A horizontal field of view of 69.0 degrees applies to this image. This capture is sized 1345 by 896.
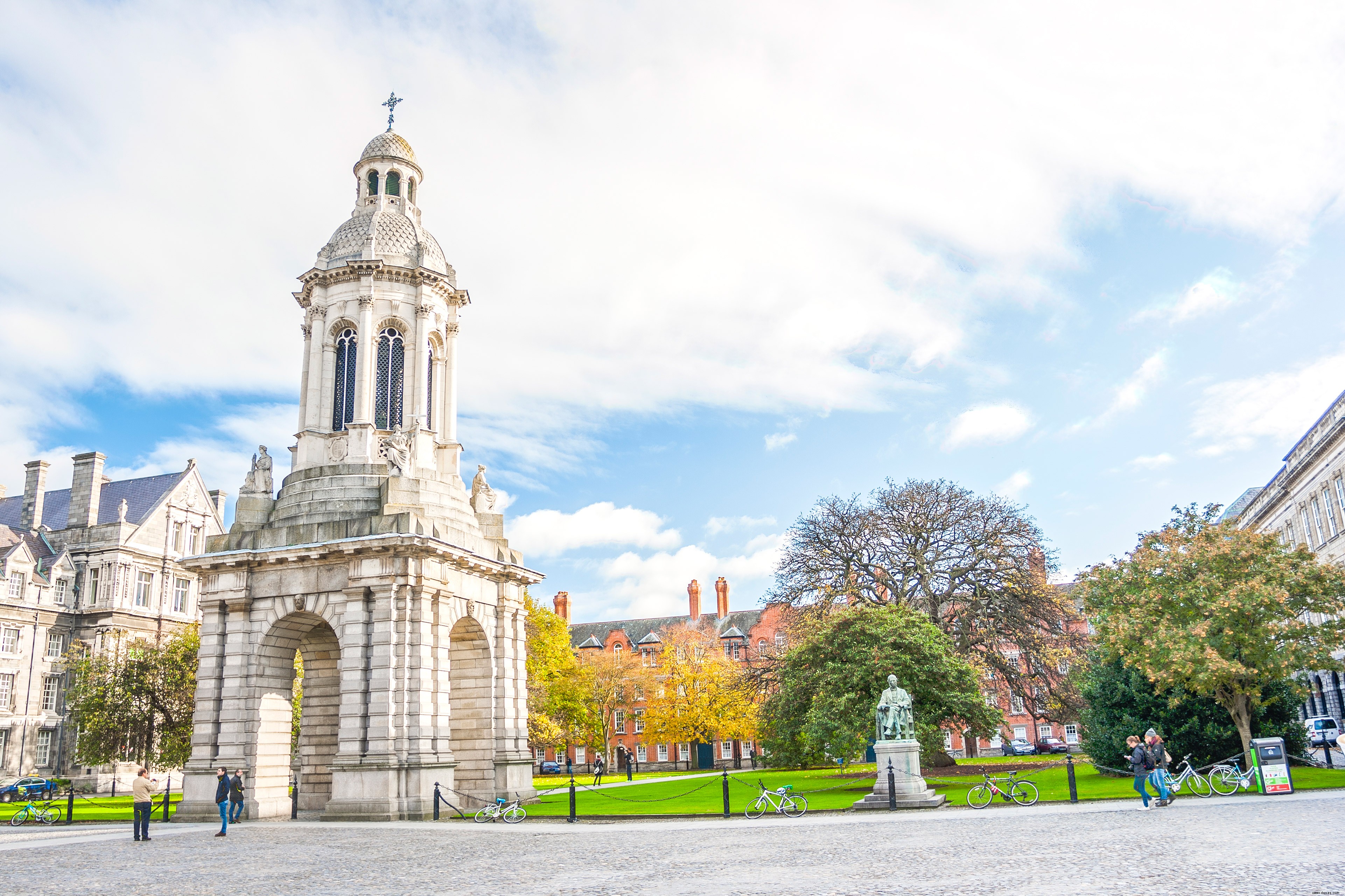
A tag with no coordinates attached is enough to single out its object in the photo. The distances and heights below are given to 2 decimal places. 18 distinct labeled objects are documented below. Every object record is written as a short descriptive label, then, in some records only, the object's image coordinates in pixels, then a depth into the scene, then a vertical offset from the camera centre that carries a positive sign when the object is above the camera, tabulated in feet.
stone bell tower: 85.92 +12.60
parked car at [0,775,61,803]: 147.84 -7.71
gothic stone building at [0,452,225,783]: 172.86 +28.82
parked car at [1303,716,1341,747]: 138.31 -8.48
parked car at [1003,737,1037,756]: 254.68 -16.35
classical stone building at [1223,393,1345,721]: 151.43 +29.10
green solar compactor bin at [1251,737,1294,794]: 71.36 -6.99
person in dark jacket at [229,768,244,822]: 75.31 -5.13
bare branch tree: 134.31 +16.19
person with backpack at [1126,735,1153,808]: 66.59 -5.79
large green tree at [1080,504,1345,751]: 86.94 +5.70
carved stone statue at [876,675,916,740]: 83.35 -2.03
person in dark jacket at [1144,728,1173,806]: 67.05 -5.69
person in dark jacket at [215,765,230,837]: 71.82 -5.13
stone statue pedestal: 79.41 -7.12
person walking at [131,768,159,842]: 67.26 -4.78
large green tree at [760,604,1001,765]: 111.65 +1.38
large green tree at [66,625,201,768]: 136.67 +3.55
